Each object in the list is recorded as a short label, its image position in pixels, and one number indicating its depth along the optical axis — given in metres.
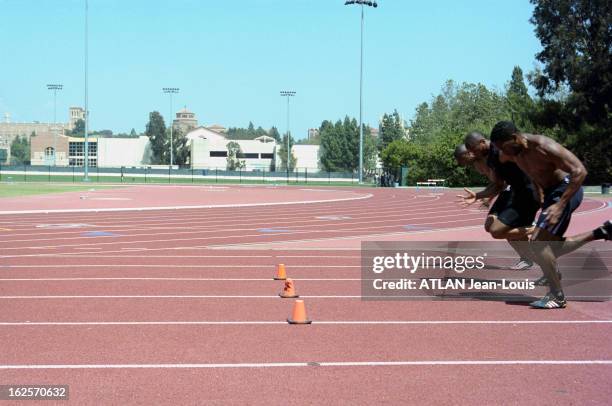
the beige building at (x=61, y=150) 127.82
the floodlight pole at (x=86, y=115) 62.72
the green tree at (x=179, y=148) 124.00
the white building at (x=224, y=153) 124.50
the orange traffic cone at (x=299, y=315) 7.39
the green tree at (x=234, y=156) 121.19
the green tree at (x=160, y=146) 125.38
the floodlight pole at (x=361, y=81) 65.38
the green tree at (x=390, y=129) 129.88
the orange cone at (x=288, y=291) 8.91
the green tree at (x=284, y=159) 124.94
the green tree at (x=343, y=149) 124.50
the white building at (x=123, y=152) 122.56
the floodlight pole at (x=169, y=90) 113.06
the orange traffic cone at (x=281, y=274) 10.34
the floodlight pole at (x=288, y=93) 104.50
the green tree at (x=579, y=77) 50.53
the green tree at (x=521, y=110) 55.04
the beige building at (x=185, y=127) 161.04
